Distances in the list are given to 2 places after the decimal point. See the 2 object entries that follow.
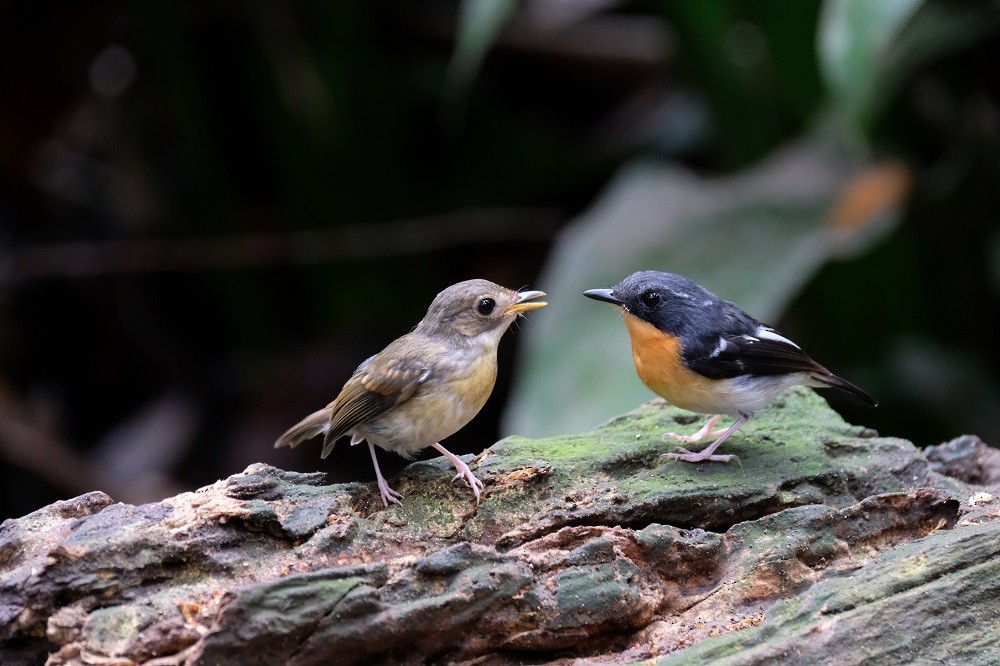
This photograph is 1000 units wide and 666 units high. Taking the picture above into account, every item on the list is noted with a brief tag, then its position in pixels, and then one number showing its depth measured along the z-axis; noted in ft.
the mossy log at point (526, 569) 16.49
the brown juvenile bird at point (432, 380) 20.13
